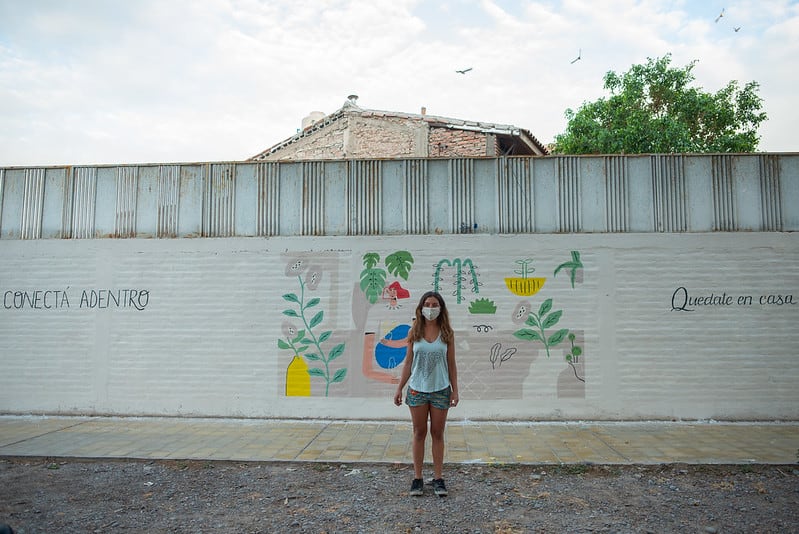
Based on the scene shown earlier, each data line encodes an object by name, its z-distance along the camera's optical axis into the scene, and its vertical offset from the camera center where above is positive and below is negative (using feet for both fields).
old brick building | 44.39 +14.93
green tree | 54.49 +20.07
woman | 14.85 -1.72
